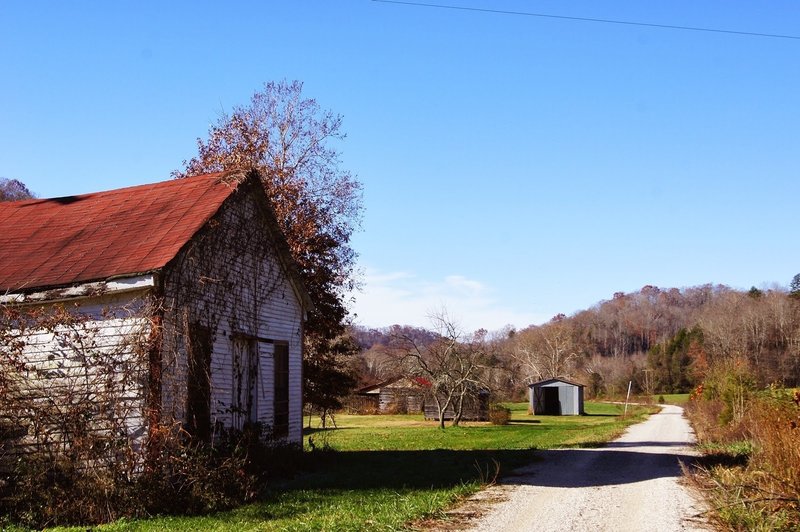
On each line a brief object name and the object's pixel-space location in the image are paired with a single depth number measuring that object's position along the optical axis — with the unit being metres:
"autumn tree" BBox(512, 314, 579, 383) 98.56
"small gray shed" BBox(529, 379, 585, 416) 60.38
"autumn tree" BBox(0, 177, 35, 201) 55.30
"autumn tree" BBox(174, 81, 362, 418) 23.61
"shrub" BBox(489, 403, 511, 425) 42.66
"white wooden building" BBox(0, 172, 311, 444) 11.62
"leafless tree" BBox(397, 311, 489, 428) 39.66
